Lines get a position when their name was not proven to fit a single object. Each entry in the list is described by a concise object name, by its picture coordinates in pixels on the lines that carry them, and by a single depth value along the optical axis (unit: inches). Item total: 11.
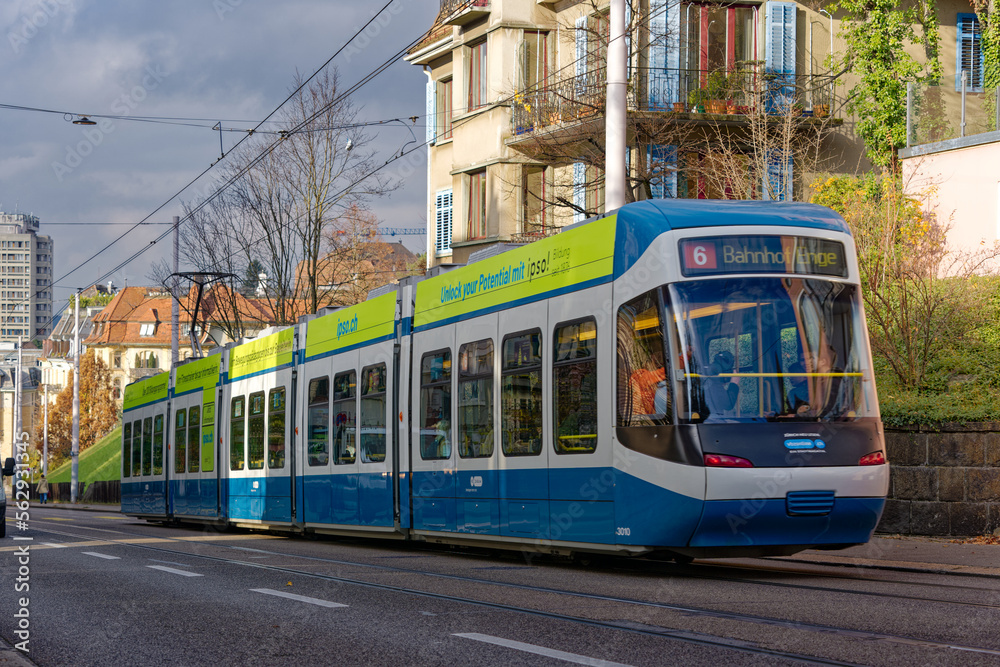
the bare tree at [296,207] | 1523.1
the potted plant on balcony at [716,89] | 1133.1
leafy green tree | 1137.4
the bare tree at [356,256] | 1691.7
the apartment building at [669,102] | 1110.4
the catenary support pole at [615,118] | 654.5
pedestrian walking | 2796.8
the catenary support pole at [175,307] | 1633.0
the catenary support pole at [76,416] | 2482.8
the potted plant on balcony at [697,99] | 1130.7
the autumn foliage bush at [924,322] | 703.7
